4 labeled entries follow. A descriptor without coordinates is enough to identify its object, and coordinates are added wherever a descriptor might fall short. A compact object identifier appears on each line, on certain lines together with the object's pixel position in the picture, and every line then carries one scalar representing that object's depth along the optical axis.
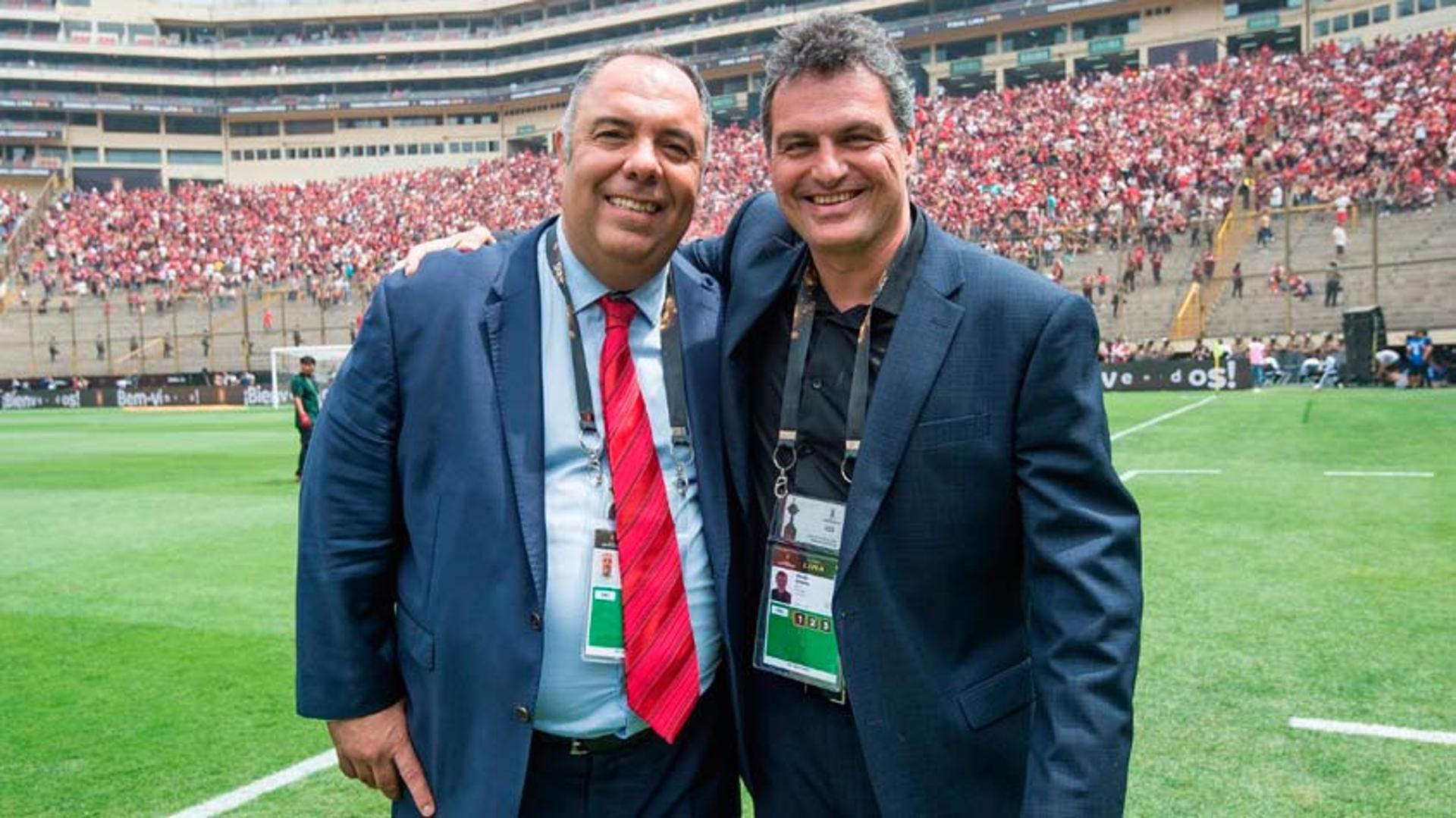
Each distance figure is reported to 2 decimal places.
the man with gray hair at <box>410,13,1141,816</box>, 2.15
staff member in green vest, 14.58
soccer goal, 35.34
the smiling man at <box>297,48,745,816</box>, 2.34
